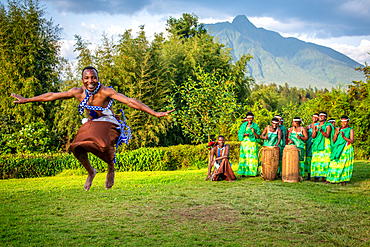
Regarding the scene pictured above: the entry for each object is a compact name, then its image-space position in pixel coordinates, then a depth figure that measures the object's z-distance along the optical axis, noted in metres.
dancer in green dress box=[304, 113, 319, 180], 10.58
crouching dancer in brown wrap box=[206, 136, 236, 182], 10.38
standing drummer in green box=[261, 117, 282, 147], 10.55
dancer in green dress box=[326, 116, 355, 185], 9.54
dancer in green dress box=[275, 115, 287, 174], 11.04
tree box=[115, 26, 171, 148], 15.40
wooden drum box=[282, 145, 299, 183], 10.01
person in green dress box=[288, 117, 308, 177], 10.24
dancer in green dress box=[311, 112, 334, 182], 9.95
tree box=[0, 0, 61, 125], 15.60
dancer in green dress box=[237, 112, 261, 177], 11.02
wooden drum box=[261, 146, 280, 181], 10.42
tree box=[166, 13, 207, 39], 28.80
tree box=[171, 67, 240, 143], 11.63
